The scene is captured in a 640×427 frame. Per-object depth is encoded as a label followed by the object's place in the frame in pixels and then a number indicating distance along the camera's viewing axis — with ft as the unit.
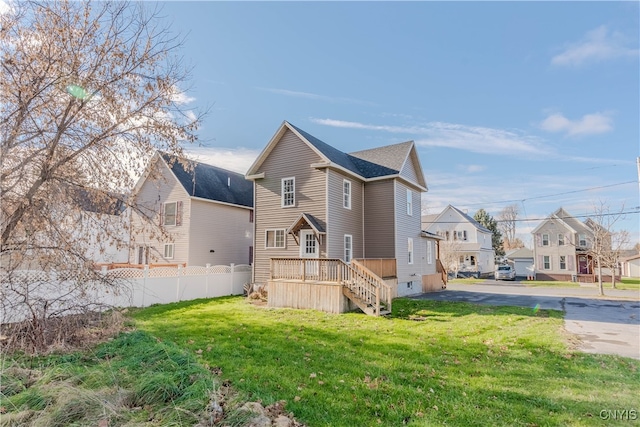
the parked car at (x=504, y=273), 113.29
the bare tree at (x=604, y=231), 75.20
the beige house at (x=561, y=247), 109.29
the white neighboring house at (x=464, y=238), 122.52
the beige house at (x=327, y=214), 43.00
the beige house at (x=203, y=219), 62.69
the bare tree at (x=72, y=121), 17.72
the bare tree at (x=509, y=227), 182.50
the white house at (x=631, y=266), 132.57
